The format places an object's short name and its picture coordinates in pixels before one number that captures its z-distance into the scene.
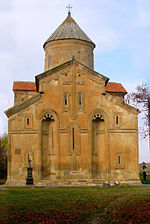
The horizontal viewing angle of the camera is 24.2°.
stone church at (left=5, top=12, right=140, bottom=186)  26.42
